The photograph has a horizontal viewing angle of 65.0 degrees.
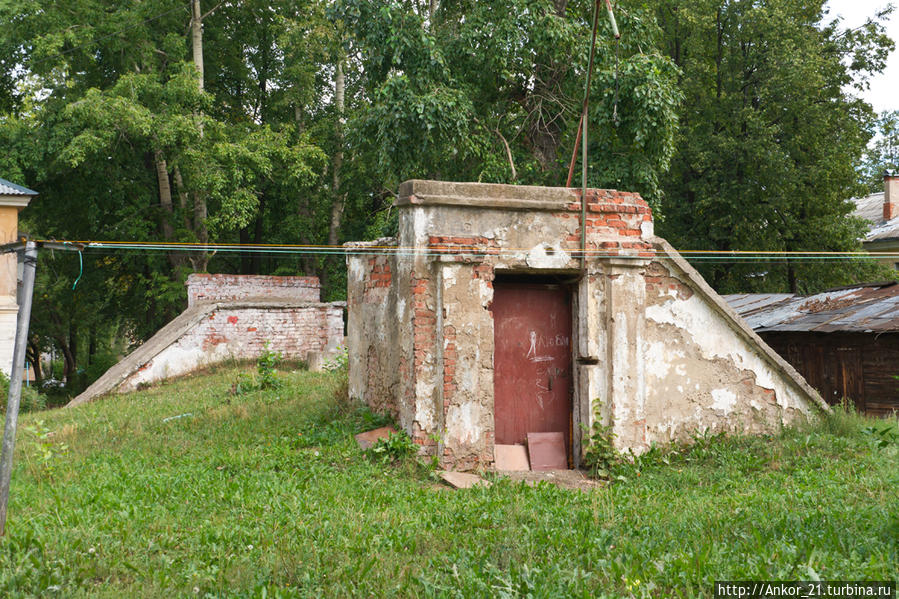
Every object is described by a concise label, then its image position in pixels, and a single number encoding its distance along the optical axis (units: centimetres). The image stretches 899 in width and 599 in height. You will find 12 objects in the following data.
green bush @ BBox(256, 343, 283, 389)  1273
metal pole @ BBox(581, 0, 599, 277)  790
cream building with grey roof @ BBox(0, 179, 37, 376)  1819
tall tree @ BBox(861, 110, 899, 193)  3809
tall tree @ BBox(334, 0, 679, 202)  1386
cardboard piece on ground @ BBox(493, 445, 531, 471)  779
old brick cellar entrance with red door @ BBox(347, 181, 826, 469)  746
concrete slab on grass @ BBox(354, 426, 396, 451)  784
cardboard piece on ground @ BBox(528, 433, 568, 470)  796
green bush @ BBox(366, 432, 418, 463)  736
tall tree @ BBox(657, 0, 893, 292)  1934
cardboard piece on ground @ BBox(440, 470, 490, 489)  688
